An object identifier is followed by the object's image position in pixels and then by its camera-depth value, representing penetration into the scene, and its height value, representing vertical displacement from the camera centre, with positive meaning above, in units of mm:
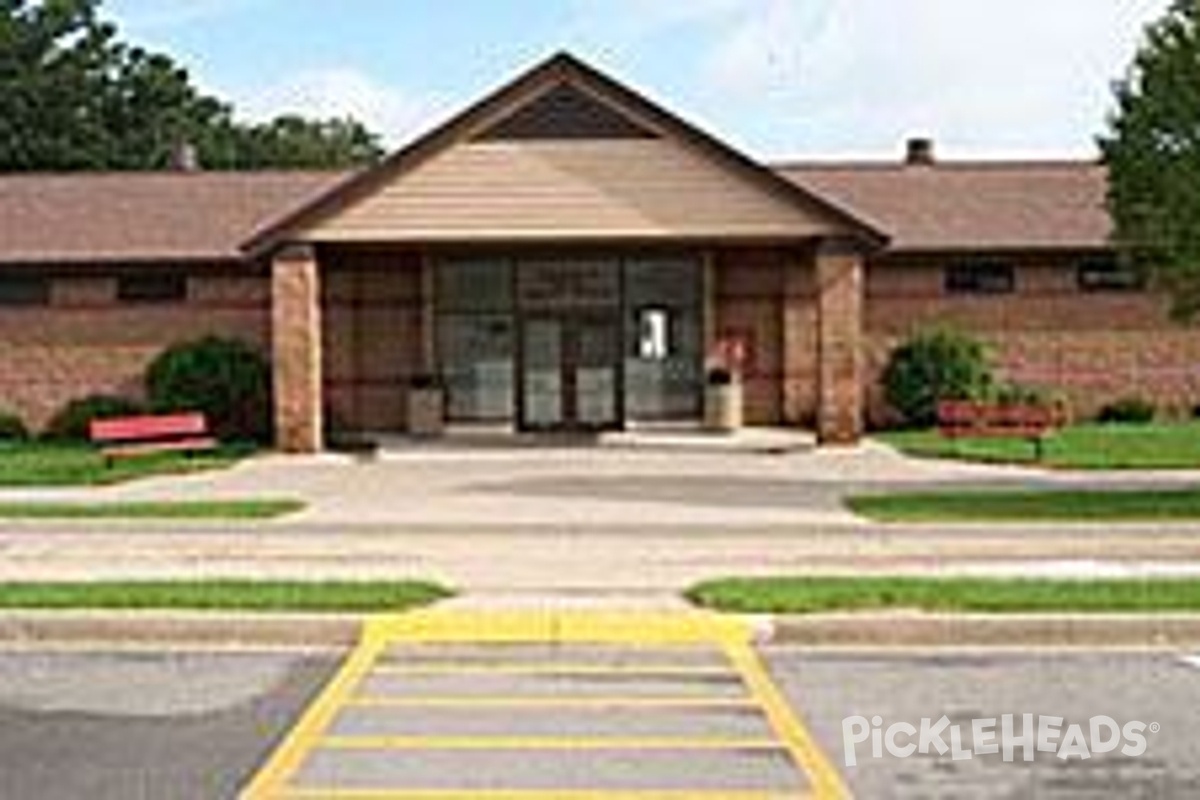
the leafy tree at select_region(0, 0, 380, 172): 72938 +11514
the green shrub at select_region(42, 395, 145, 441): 33844 -713
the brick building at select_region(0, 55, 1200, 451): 29359 +1412
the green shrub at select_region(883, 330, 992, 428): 33406 -150
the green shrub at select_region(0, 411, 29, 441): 34219 -978
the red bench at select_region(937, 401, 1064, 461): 27594 -858
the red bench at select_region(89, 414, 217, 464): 26969 -929
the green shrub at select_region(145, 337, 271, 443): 32562 -177
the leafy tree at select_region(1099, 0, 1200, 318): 20094 +2294
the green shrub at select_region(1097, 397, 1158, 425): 34688 -906
